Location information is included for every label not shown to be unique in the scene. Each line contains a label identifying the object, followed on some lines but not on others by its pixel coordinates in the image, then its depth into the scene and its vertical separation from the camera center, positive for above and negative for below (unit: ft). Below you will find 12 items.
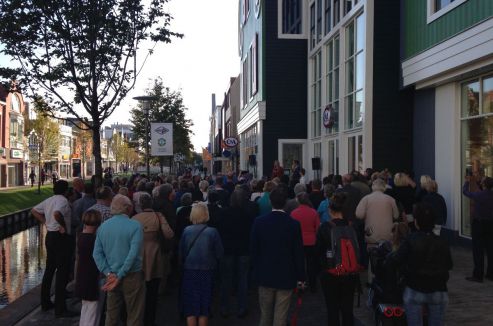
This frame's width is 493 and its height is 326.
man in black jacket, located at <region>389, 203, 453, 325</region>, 15.60 -3.23
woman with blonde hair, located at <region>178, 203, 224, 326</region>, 19.95 -3.96
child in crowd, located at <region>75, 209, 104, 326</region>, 19.16 -4.17
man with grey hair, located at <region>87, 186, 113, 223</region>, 23.13 -1.87
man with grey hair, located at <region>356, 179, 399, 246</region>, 25.50 -2.71
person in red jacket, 26.12 -2.96
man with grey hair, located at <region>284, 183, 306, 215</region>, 28.26 -2.47
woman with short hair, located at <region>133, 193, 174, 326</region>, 21.26 -3.59
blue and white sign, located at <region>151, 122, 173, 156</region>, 64.95 +2.57
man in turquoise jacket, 18.07 -3.42
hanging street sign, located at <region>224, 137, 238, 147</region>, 106.70 +3.54
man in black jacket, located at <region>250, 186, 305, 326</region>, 17.78 -3.44
